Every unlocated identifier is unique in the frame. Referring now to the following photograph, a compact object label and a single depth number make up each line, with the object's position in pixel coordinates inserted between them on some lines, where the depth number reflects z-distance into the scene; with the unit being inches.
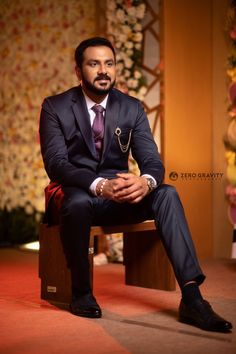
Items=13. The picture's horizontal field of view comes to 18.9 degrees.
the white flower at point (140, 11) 178.9
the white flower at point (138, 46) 180.9
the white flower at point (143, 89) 180.4
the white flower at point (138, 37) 179.9
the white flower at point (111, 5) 180.5
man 114.7
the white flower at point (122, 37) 180.5
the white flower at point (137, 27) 179.8
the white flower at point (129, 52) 180.9
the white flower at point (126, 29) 180.1
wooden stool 128.6
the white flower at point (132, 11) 179.3
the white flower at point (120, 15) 179.6
